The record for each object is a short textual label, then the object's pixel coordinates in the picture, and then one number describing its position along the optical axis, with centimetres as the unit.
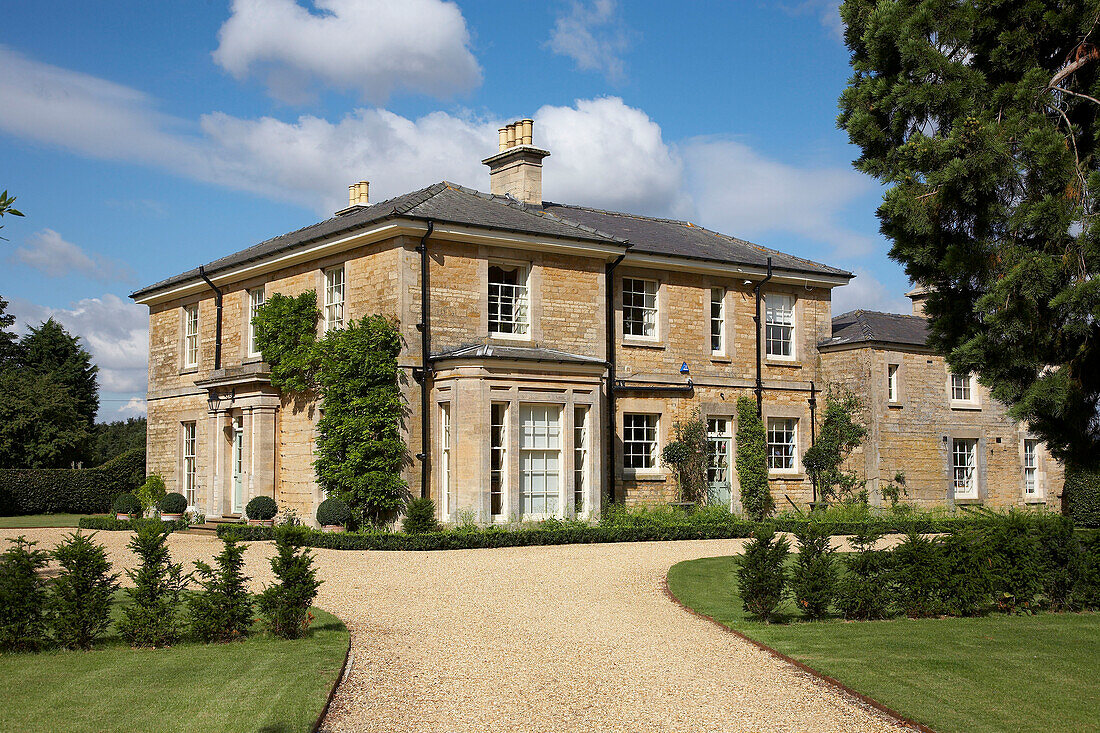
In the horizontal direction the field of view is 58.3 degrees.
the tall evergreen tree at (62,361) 4588
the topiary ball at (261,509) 2150
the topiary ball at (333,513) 1942
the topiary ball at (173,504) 2445
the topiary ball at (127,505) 2528
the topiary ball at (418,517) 1838
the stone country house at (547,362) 2014
